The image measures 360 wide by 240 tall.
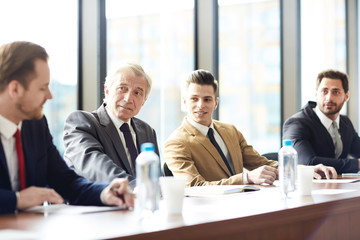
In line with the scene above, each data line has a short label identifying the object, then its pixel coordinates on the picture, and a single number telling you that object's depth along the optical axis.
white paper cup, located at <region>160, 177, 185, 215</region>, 1.65
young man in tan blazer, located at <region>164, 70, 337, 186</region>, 3.07
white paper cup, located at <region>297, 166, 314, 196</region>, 2.19
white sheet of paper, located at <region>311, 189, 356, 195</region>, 2.30
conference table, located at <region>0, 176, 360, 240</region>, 1.38
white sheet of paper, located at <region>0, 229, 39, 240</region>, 1.27
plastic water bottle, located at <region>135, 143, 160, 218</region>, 1.62
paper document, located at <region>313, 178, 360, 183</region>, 2.91
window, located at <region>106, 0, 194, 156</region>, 3.90
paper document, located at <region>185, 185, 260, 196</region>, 2.32
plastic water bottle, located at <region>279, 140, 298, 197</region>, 2.15
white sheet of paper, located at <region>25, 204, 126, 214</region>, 1.74
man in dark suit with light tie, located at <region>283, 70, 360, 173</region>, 3.66
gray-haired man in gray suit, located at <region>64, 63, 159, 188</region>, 2.48
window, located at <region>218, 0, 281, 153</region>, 5.11
